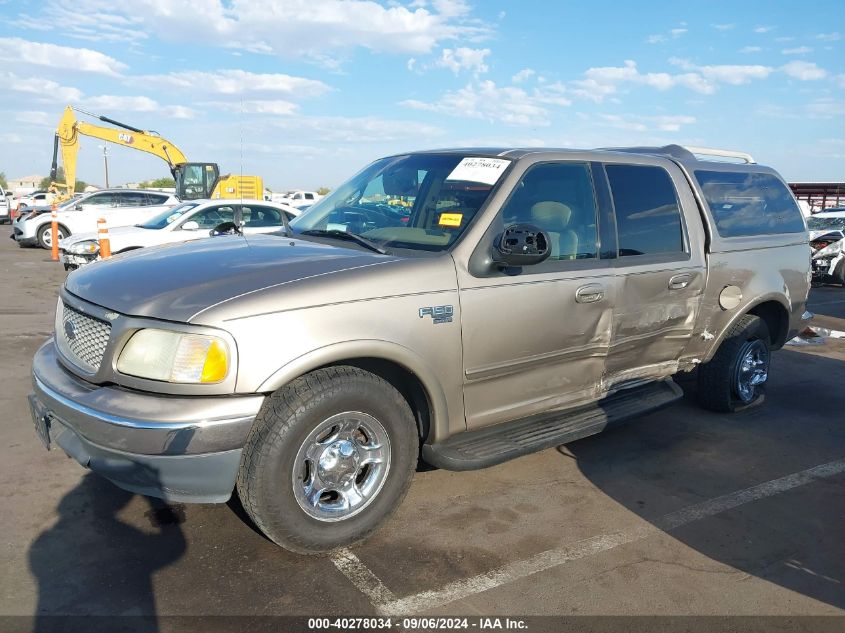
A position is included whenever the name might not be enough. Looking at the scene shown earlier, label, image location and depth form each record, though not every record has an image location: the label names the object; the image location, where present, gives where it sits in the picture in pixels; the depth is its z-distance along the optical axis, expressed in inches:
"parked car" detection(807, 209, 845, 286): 573.9
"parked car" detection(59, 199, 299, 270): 484.4
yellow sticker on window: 150.2
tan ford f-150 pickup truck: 115.2
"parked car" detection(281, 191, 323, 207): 1601.4
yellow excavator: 926.4
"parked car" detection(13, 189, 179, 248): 712.4
